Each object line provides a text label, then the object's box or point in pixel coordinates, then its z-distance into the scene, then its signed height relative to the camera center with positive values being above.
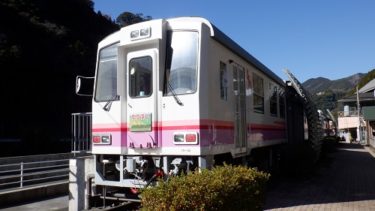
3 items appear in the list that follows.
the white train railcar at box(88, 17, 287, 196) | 8.46 +0.68
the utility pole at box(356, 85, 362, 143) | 57.81 +0.64
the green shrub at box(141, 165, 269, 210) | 5.36 -0.69
